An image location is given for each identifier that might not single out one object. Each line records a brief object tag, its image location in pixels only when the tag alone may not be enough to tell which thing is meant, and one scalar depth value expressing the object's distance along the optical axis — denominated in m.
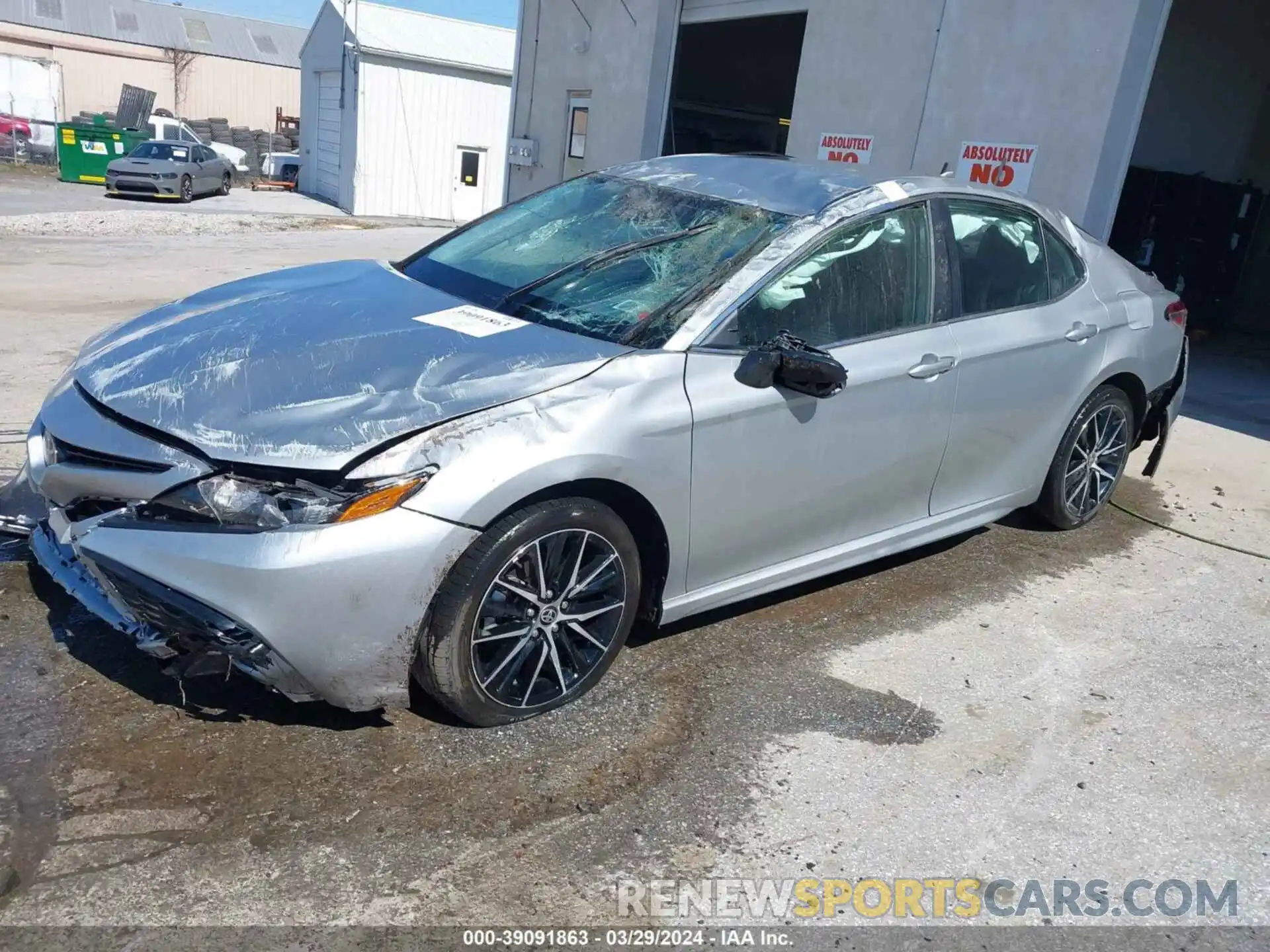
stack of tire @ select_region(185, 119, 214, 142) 38.56
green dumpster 26.80
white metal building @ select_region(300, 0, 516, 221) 25.69
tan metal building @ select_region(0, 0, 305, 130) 41.00
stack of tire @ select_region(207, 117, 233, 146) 39.09
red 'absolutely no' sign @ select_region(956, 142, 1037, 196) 8.95
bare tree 42.31
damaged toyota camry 2.72
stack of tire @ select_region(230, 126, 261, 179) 36.41
